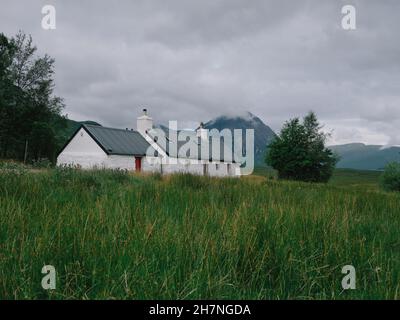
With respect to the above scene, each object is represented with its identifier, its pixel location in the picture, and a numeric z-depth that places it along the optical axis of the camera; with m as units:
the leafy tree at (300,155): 48.19
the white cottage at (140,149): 39.59
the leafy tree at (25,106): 44.91
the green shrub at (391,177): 46.78
